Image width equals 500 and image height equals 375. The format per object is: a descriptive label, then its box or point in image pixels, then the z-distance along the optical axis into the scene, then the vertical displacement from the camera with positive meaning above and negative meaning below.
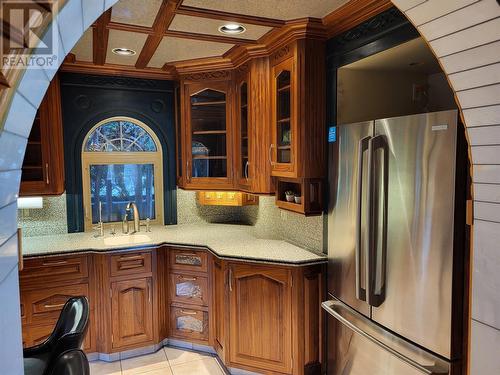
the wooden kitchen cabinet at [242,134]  2.97 +0.24
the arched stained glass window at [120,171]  3.46 -0.06
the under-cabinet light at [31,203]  3.12 -0.32
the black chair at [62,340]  1.34 -0.69
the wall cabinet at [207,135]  3.18 +0.26
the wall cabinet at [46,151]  2.87 +0.12
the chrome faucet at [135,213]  3.37 -0.45
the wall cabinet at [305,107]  2.39 +0.37
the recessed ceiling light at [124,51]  2.79 +0.89
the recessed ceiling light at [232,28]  2.30 +0.88
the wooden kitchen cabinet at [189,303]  2.52 -1.08
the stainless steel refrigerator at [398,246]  1.60 -0.43
